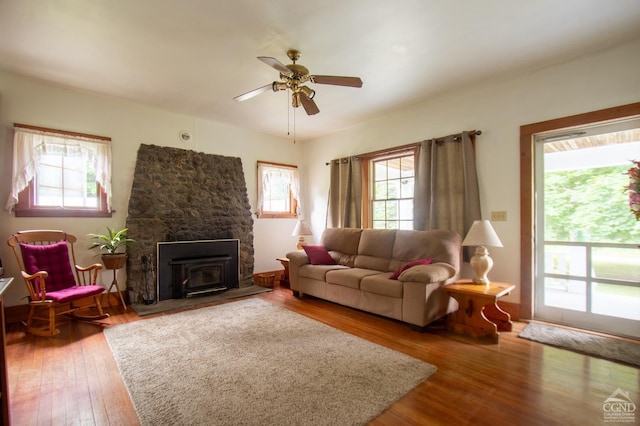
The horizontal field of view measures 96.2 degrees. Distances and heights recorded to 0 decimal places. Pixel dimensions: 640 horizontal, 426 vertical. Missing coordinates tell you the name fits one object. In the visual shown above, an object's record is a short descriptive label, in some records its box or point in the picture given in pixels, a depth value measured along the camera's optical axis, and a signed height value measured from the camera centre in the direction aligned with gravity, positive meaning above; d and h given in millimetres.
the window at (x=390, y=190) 4559 +431
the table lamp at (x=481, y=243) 2988 -293
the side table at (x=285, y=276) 4993 -1102
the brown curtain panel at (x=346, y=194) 5051 +393
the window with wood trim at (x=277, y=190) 5453 +503
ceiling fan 2545 +1228
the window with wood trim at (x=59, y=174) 3320 +528
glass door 2805 -159
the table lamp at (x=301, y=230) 5070 -259
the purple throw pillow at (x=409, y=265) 3334 -580
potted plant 3609 -384
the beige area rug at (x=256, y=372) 1744 -1202
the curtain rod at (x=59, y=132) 3337 +1045
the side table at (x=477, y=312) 2794 -1009
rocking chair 2914 -671
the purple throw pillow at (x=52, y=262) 3098 -526
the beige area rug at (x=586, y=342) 2426 -1184
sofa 3025 -724
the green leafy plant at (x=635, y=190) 2447 +218
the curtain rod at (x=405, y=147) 3669 +1049
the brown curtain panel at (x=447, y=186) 3660 +399
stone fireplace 4074 -126
